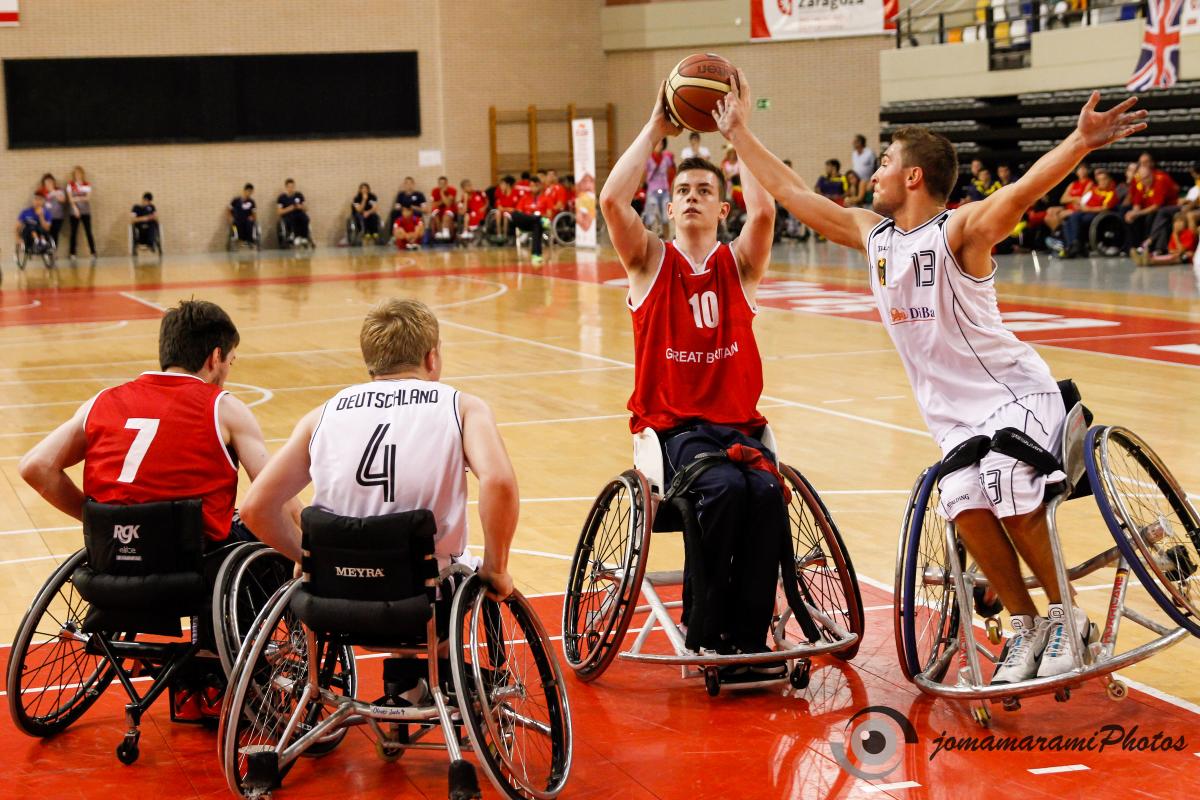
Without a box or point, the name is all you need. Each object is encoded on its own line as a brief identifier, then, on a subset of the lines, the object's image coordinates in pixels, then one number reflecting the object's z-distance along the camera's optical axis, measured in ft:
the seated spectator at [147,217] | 93.30
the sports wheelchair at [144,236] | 93.81
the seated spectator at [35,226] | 88.53
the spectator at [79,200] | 91.86
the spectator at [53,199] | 90.68
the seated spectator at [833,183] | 82.28
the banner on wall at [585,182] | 82.48
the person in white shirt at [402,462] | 12.00
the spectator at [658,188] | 87.66
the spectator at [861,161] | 84.69
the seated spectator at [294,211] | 96.53
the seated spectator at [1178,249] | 59.93
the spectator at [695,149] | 72.74
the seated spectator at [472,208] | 94.73
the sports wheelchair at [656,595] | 14.49
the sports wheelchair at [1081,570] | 13.03
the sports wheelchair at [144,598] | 13.17
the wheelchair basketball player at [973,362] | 13.60
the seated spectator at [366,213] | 97.60
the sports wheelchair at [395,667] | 11.65
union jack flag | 61.36
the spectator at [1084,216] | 64.85
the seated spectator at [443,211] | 95.71
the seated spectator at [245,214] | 95.30
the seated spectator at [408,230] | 95.30
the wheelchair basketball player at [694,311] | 15.62
